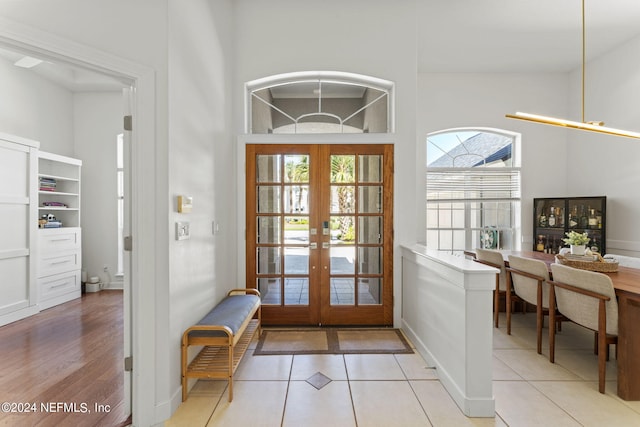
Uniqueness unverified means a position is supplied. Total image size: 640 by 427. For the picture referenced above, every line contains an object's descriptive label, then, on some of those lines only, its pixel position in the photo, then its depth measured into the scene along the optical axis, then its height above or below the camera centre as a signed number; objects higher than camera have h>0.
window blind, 4.95 +0.46
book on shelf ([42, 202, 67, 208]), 4.36 +0.10
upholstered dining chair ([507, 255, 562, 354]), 2.80 -0.69
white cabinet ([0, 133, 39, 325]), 3.52 -0.19
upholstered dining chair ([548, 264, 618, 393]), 2.17 -0.68
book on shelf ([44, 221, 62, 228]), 4.26 -0.18
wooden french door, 3.44 -0.23
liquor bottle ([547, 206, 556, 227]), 4.57 -0.06
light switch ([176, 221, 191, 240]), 2.13 -0.14
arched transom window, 3.59 +1.28
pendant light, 2.56 +0.76
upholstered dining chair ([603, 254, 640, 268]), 3.07 -0.49
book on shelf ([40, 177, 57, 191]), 4.29 +0.39
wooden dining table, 2.10 -0.91
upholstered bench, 2.13 -0.93
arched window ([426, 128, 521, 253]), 4.98 +0.35
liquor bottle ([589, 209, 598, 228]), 4.17 -0.08
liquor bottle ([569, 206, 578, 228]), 4.36 -0.07
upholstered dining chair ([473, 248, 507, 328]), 3.45 -0.66
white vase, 3.09 -0.37
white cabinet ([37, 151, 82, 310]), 4.10 -0.28
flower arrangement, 3.10 -0.27
